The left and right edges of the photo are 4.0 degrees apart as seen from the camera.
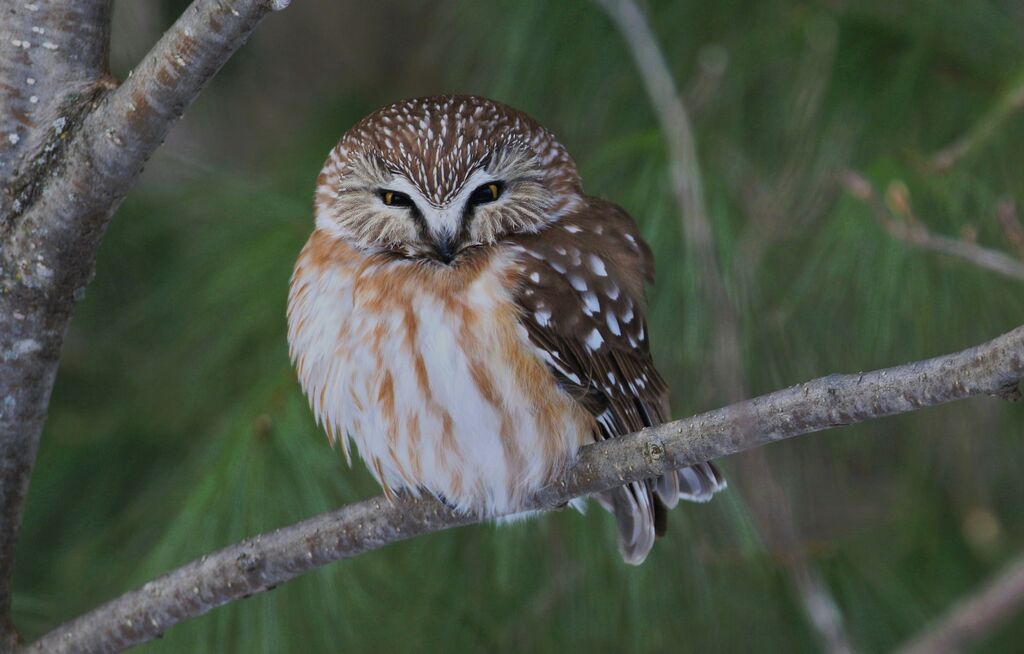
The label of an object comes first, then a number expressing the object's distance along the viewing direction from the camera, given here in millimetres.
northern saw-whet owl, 4635
